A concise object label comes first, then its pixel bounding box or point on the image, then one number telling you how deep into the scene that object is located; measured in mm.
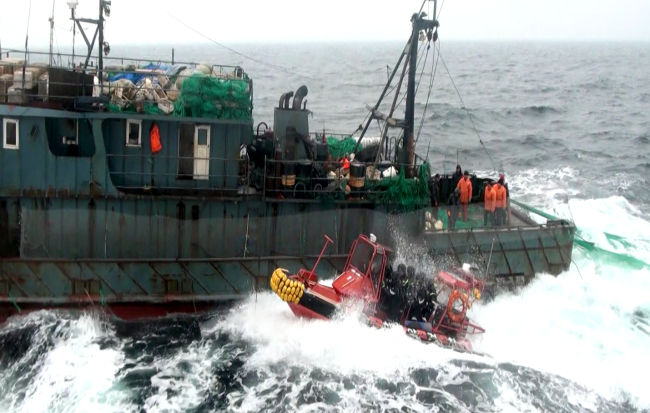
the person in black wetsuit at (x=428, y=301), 14337
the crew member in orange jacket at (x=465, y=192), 16641
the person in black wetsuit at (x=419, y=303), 14289
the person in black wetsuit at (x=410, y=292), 14180
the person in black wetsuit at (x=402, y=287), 14133
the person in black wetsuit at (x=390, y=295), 14225
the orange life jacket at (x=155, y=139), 14859
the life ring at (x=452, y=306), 14180
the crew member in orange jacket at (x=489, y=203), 16734
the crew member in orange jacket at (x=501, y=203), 16828
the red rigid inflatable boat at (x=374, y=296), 13828
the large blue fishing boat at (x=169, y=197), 14391
